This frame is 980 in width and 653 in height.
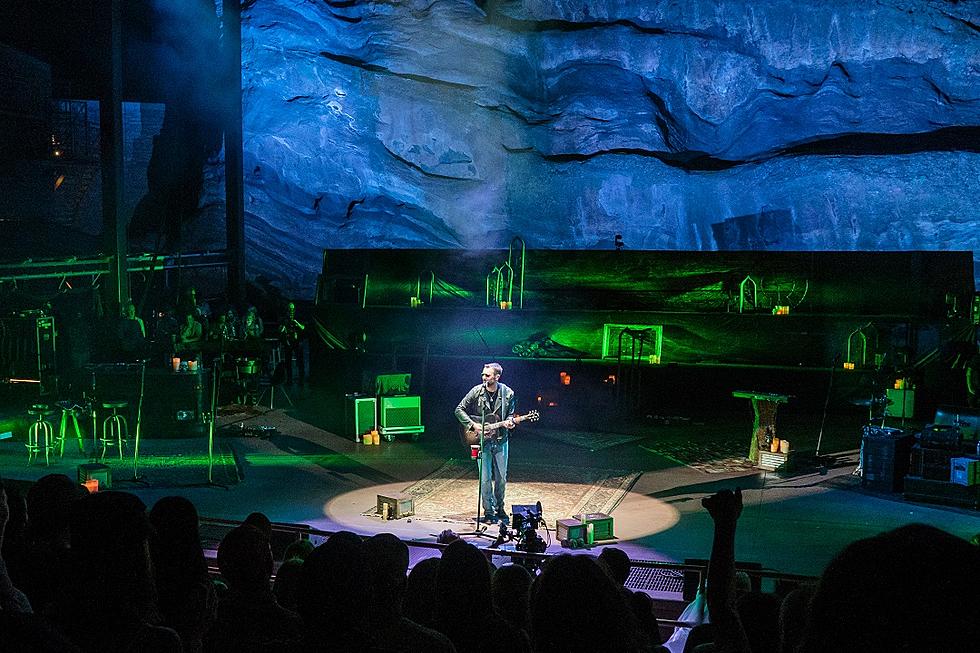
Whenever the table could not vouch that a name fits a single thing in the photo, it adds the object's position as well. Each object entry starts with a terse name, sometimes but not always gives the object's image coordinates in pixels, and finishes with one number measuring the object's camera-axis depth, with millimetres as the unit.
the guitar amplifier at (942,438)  11824
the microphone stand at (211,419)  12570
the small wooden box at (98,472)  11673
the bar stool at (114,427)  14459
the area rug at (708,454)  14148
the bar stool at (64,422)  13891
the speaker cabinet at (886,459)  12398
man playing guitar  10852
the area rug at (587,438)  15711
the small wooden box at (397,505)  11102
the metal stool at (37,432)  13966
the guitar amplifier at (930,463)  11828
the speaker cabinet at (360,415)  15883
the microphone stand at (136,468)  12797
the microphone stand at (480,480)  10508
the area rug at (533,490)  11617
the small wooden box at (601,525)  10172
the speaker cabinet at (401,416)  16062
